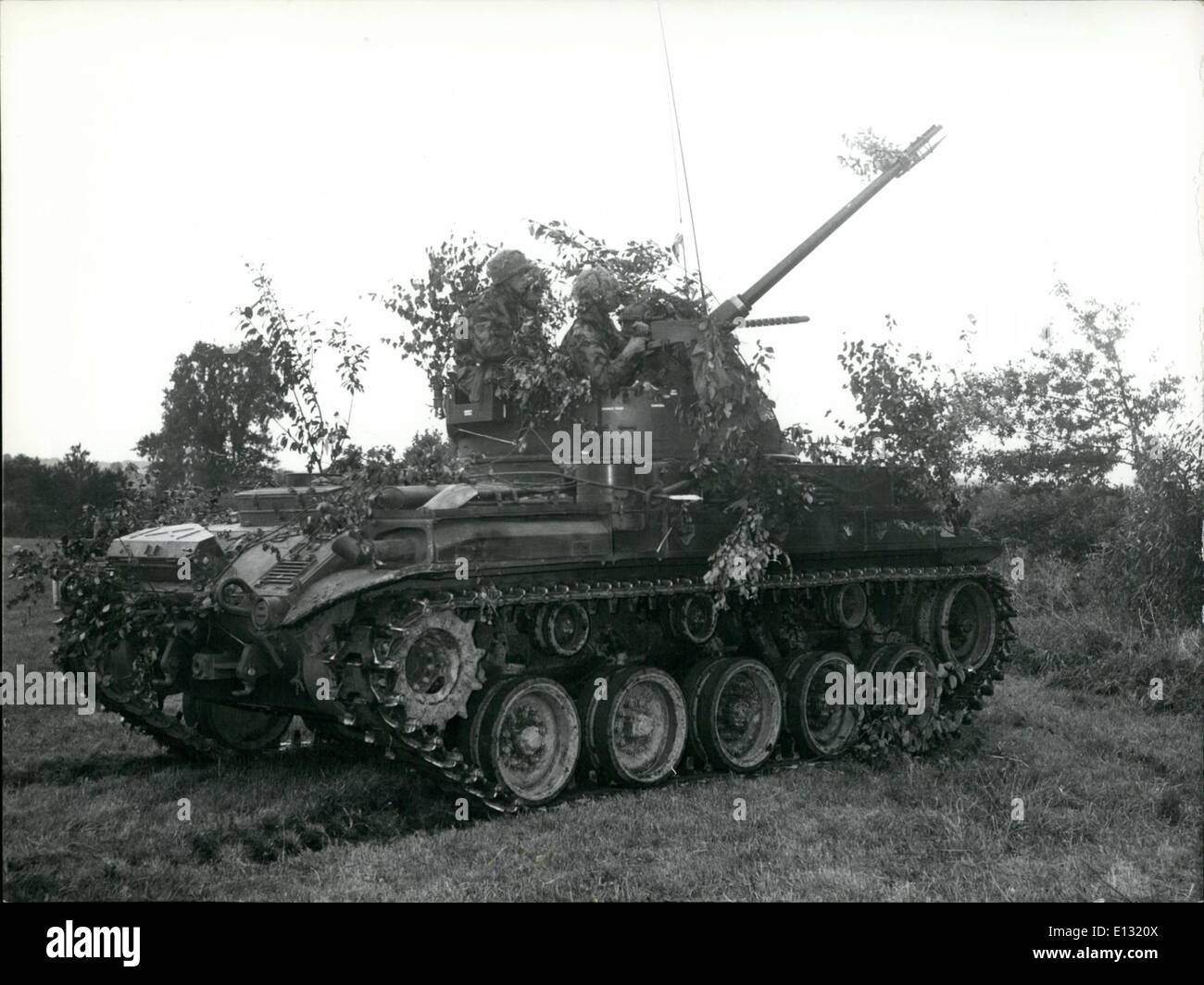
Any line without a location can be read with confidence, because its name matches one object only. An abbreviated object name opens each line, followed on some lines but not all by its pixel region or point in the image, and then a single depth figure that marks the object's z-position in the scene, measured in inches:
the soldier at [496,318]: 406.6
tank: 327.6
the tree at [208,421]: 629.0
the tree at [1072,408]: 711.1
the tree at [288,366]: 427.2
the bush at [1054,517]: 682.8
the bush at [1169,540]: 562.6
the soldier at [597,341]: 392.2
